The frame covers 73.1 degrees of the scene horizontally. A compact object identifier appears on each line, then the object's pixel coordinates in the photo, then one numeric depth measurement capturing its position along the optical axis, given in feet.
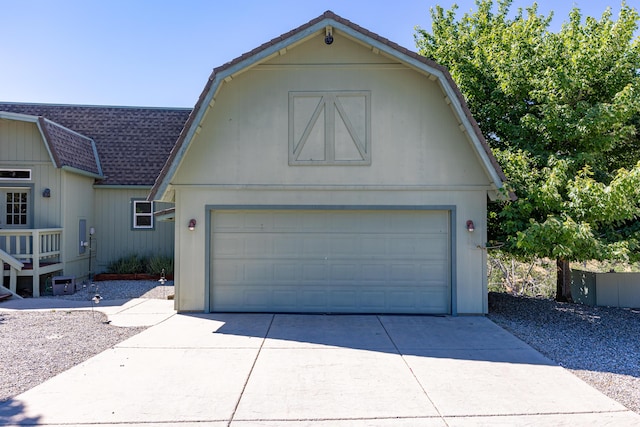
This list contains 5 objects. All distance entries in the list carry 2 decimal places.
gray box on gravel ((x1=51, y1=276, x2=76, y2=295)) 37.83
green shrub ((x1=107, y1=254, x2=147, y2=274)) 45.47
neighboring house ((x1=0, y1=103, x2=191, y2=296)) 39.09
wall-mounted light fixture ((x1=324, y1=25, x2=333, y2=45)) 28.08
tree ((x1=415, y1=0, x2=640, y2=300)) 26.27
